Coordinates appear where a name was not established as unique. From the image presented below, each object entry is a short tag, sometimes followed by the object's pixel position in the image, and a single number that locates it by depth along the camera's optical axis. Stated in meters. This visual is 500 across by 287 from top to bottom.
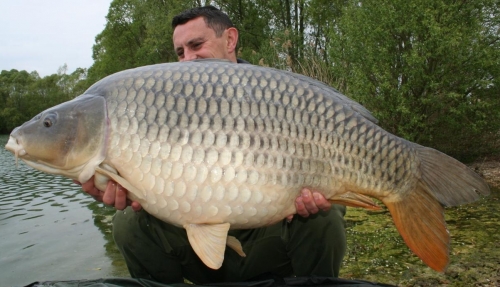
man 1.61
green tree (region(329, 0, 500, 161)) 5.75
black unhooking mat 1.44
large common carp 1.19
